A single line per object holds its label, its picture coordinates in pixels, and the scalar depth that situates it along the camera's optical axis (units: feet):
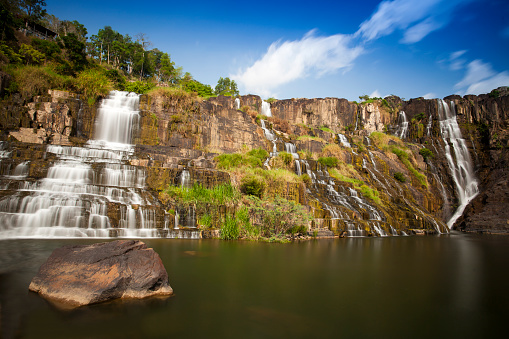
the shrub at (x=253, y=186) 45.52
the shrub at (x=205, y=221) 38.19
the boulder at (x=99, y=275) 12.35
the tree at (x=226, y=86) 158.69
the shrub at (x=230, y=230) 37.09
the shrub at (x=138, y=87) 93.91
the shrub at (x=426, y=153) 97.34
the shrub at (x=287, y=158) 68.03
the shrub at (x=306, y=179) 61.21
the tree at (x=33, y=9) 117.91
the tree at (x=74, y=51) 84.79
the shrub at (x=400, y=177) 79.66
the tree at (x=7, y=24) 78.64
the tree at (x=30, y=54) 75.66
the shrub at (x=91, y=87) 68.69
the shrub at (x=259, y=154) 70.05
